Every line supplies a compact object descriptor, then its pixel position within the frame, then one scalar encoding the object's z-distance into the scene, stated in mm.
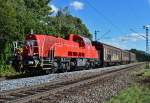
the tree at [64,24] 66200
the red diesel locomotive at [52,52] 27938
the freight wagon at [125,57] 72956
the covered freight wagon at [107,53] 49531
